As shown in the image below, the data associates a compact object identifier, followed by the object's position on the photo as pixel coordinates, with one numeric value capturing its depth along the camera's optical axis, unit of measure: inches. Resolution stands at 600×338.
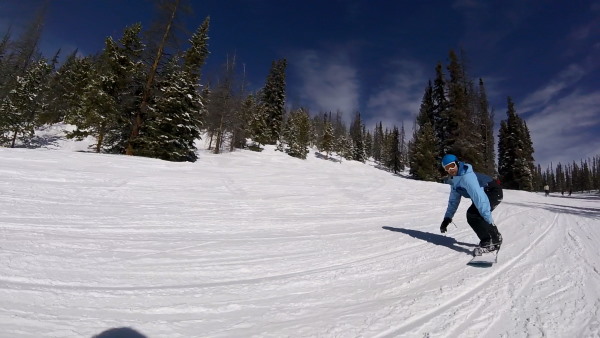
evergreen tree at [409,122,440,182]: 1441.9
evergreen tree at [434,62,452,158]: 1437.0
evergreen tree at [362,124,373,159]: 3770.7
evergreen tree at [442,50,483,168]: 1261.1
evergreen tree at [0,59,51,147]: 1137.8
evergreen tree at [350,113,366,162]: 2923.2
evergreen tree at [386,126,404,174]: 2522.1
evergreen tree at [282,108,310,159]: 1889.8
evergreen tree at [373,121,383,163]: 3976.4
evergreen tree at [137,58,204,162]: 770.2
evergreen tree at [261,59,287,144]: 1905.1
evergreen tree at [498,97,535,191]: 1644.9
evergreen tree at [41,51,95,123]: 1521.9
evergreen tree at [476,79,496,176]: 1688.5
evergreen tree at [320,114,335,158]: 2433.6
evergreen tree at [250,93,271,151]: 1771.7
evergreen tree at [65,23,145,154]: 760.3
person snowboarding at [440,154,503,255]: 168.2
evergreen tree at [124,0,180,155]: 679.1
